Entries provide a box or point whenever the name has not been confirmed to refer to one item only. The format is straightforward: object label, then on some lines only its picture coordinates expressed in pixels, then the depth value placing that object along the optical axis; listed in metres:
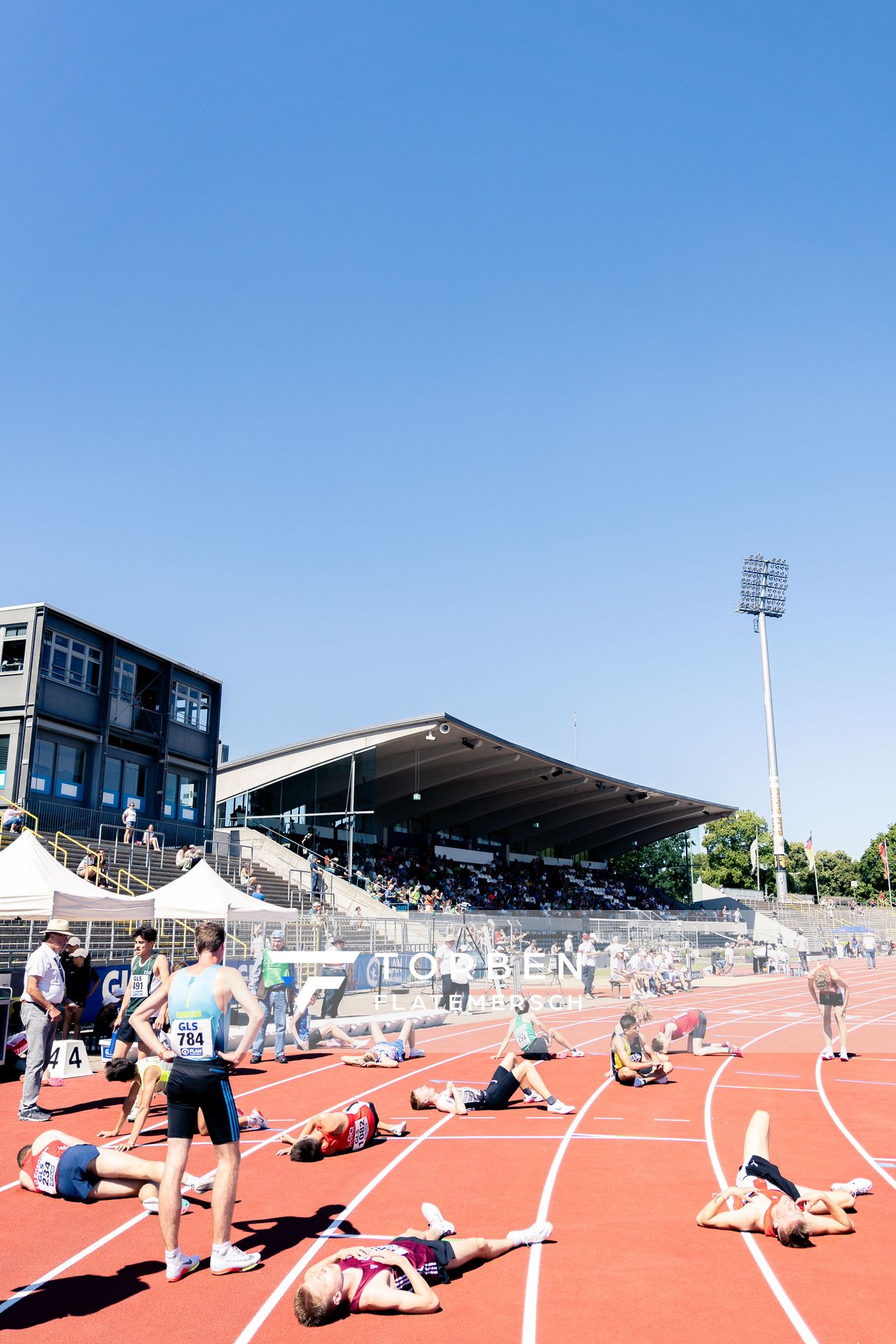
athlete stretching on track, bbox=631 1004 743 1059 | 14.23
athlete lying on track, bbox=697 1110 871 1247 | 5.86
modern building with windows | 30.48
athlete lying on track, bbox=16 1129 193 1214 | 6.45
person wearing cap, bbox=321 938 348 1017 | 17.50
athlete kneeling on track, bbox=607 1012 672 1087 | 11.71
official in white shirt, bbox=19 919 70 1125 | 9.68
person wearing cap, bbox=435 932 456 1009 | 20.05
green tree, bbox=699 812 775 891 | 85.56
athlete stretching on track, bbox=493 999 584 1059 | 11.39
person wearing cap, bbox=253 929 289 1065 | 13.97
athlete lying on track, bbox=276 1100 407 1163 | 8.02
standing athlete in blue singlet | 5.29
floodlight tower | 68.00
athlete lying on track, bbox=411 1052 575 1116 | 10.21
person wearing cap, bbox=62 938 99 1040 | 12.68
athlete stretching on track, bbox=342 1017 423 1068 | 13.47
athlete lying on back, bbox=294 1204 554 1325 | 4.77
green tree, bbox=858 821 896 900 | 93.25
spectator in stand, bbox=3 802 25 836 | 25.71
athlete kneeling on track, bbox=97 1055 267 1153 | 8.47
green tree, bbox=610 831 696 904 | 86.00
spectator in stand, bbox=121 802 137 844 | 30.27
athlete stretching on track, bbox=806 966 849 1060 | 14.34
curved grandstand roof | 43.59
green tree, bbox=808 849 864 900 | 96.56
